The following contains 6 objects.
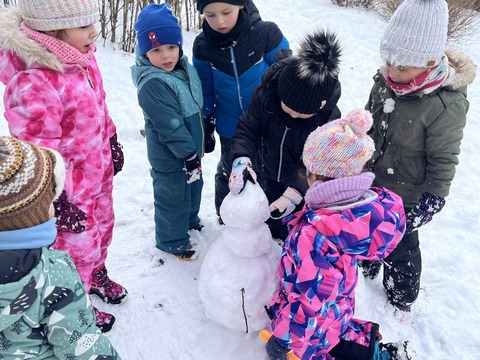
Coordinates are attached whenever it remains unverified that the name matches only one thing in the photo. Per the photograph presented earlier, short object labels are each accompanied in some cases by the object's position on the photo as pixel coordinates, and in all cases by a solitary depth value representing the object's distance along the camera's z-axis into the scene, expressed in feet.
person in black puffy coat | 6.31
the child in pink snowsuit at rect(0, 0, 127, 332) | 5.67
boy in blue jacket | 8.02
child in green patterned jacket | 4.03
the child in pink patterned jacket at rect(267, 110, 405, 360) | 5.43
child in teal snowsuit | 7.50
